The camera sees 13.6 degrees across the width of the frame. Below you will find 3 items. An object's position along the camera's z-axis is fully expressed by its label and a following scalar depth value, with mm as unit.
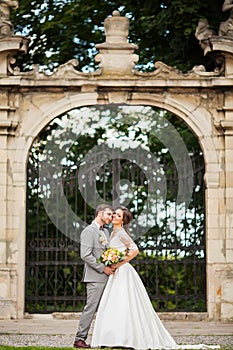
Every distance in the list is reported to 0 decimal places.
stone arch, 12633
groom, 9523
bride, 9281
